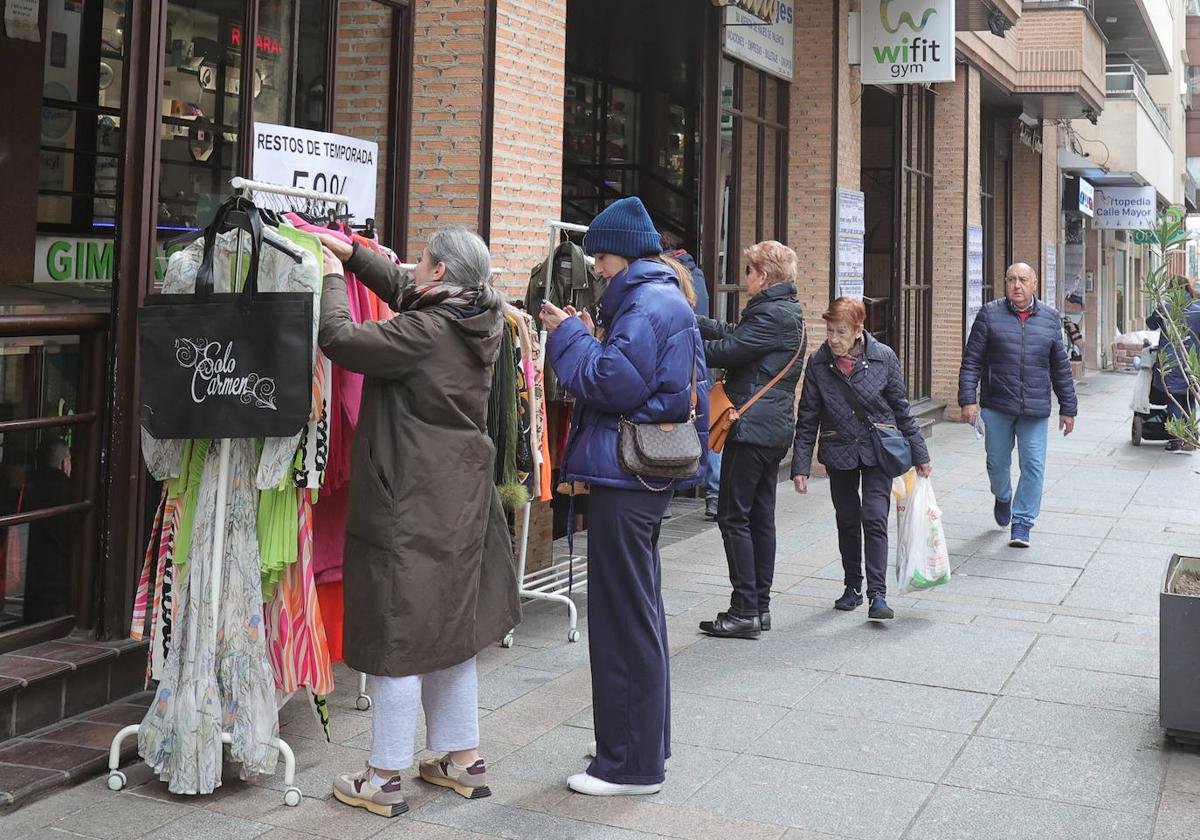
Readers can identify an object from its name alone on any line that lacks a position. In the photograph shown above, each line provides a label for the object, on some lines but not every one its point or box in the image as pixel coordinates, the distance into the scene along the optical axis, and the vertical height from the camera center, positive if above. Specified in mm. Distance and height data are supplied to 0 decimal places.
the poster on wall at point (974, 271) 19734 +3023
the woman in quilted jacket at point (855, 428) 7562 +287
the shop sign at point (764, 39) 12320 +4045
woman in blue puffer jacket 4809 -58
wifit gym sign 13820 +4394
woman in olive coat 4555 -85
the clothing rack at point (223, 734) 4758 -907
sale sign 6531 +1482
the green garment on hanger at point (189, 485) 4895 -63
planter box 5340 -680
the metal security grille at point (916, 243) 18188 +3226
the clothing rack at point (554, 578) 7070 -580
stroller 15898 +940
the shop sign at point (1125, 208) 32594 +6503
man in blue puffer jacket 9930 +747
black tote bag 4617 +361
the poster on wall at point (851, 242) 14266 +2468
